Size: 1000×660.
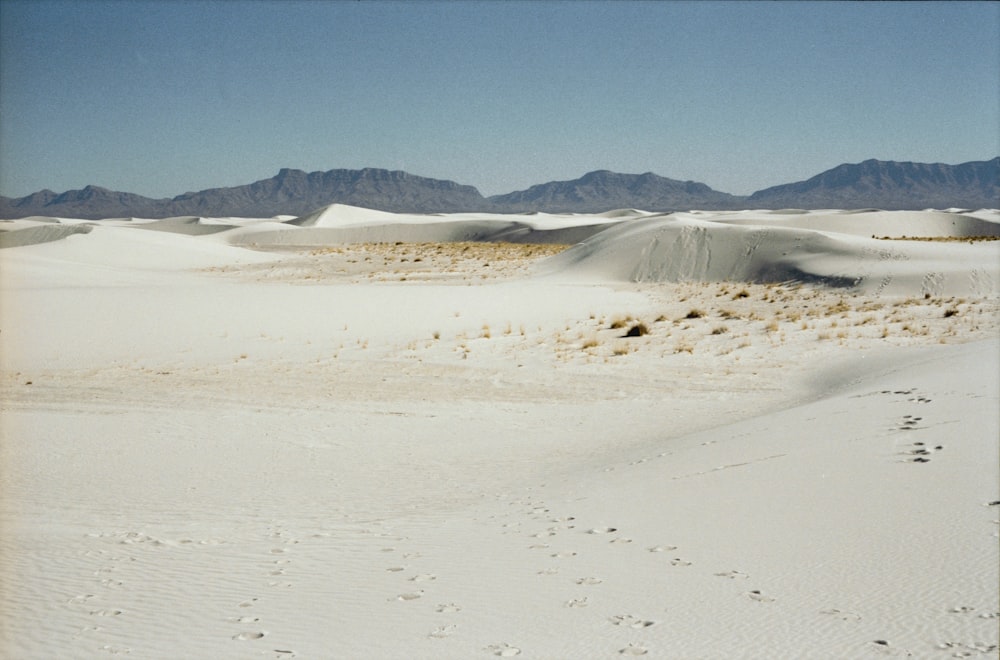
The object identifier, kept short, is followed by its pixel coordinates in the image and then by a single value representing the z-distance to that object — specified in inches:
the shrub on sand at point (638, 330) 700.0
